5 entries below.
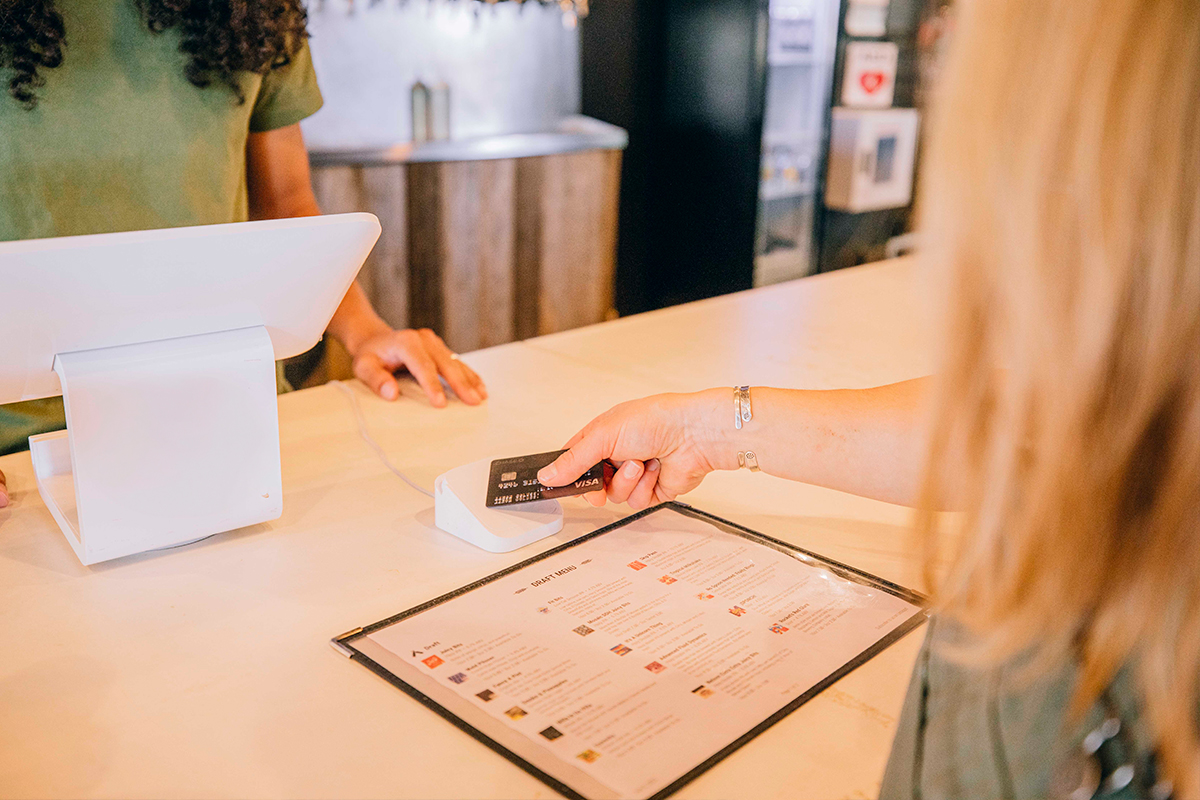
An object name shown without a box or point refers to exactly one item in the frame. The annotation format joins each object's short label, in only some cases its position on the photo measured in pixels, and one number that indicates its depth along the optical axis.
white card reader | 0.96
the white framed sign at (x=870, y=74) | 4.33
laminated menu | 0.68
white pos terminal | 0.80
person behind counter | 1.30
